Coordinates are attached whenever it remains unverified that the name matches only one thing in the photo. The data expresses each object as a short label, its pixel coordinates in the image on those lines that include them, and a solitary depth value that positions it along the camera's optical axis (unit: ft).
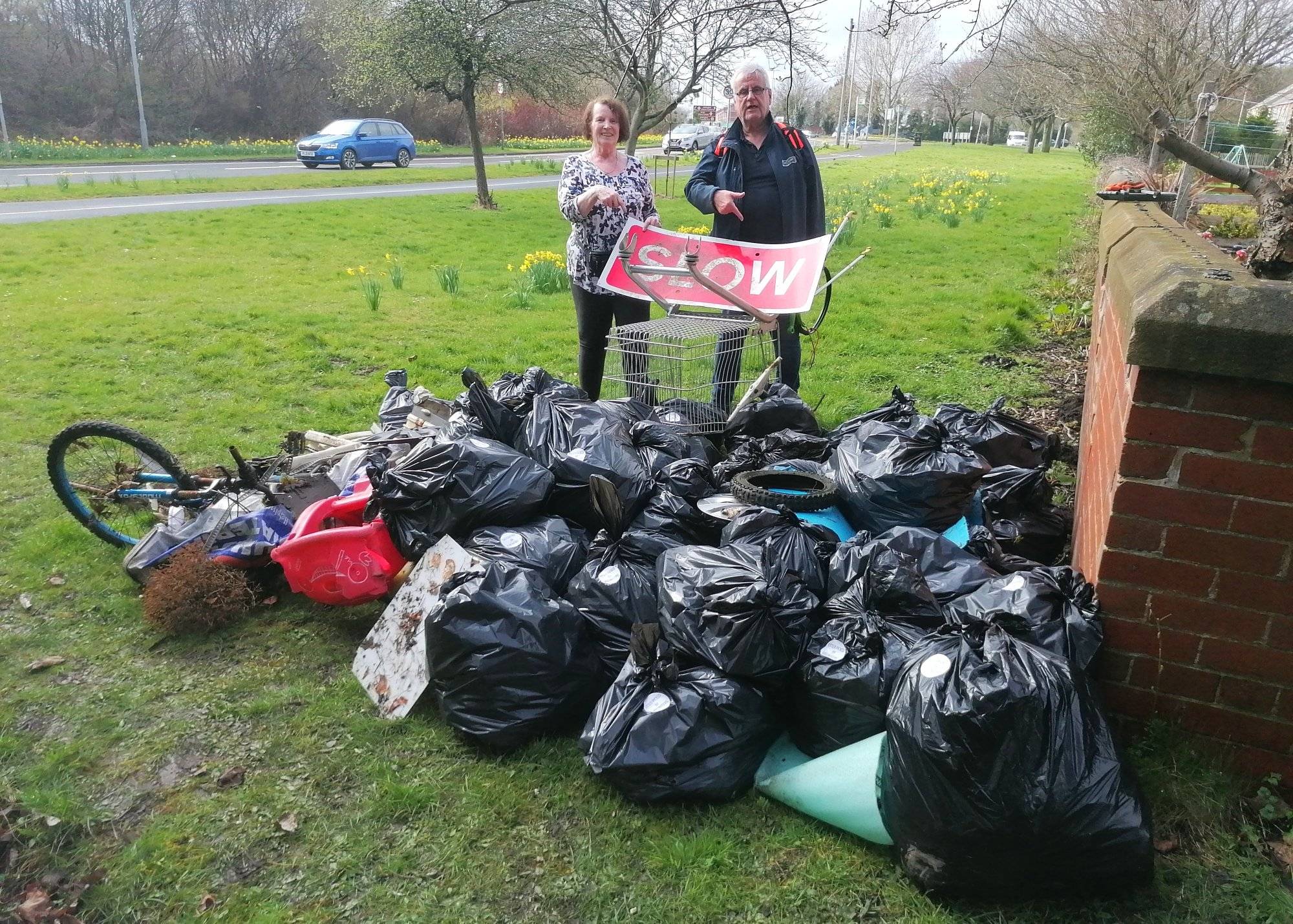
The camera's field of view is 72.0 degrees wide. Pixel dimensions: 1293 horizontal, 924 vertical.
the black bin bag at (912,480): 10.51
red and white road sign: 13.79
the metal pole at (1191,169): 17.78
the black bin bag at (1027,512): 10.93
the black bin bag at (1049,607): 7.63
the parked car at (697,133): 96.17
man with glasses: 14.96
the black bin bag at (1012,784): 6.31
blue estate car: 80.74
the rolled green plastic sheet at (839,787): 7.35
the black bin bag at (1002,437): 12.27
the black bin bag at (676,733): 7.80
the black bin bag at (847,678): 7.85
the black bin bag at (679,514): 10.64
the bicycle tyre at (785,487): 10.74
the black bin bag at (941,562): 9.00
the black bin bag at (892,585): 8.50
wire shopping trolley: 13.73
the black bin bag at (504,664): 8.69
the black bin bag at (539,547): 10.14
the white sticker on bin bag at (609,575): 9.55
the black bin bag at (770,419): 13.96
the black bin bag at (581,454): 11.34
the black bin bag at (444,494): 10.52
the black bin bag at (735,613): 8.05
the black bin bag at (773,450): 12.26
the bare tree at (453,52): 46.24
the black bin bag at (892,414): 12.10
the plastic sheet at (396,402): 14.21
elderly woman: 15.48
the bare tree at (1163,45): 32.09
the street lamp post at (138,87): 98.48
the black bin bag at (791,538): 9.40
